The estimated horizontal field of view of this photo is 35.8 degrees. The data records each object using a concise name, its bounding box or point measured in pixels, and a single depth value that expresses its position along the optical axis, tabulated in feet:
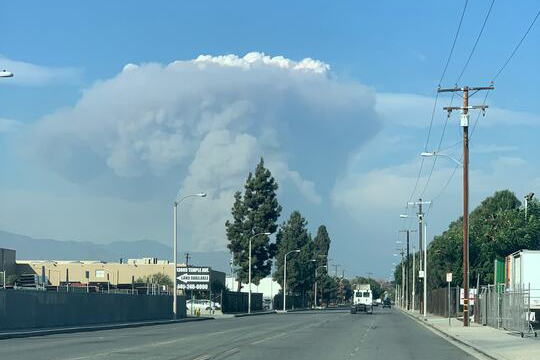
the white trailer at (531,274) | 131.03
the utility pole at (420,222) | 278.26
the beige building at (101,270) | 373.56
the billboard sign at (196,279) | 259.19
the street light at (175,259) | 191.31
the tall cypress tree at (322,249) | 510.99
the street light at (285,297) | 346.09
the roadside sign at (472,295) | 192.79
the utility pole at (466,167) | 155.12
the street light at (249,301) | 275.63
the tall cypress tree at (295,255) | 419.95
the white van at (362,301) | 291.67
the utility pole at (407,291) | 380.04
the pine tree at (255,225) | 312.09
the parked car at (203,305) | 277.85
